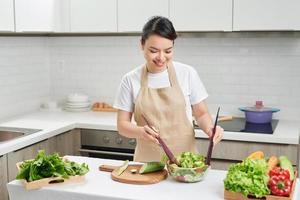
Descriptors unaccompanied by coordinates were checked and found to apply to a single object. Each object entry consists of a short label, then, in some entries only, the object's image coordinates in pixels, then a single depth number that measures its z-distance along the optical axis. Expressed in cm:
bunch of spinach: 180
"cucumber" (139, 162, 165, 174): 189
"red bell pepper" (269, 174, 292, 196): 159
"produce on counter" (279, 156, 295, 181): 175
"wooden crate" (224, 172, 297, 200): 158
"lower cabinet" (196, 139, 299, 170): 282
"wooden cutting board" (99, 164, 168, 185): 181
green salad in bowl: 178
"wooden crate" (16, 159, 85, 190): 178
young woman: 237
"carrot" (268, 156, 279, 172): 177
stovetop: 300
